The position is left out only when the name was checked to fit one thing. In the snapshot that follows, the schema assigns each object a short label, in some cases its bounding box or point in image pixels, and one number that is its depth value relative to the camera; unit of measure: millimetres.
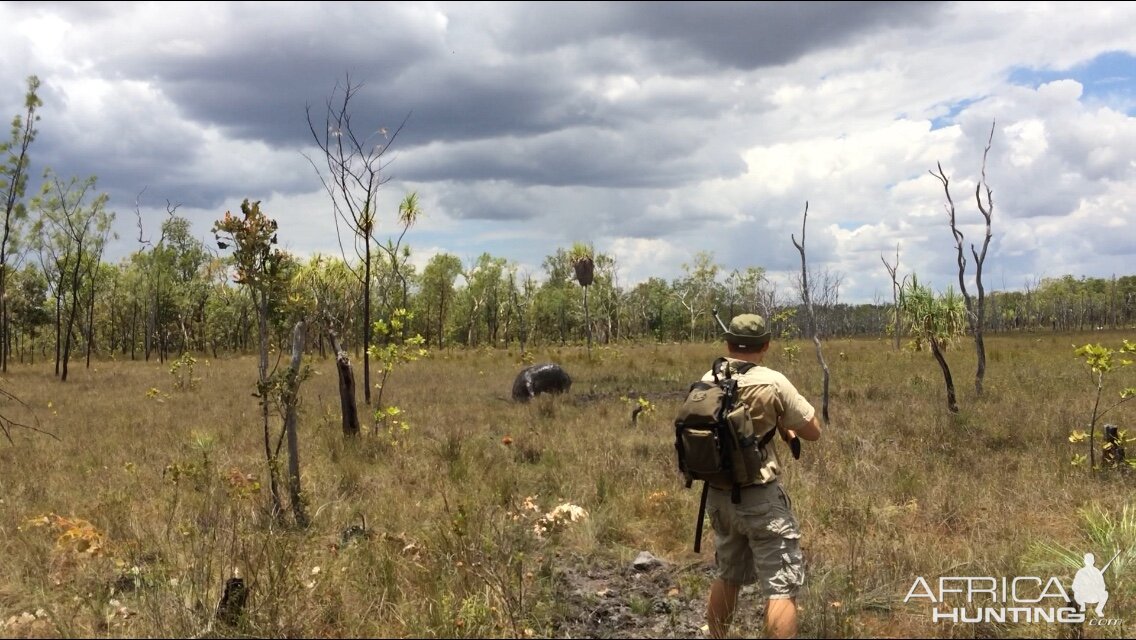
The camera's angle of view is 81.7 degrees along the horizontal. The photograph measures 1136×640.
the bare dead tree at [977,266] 11398
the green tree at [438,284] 56000
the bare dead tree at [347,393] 8922
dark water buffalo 14109
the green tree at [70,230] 23109
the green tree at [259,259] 5387
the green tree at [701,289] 73062
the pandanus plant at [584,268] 30995
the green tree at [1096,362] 6891
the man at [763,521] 3234
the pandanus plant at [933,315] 13109
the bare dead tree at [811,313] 10508
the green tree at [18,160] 18906
